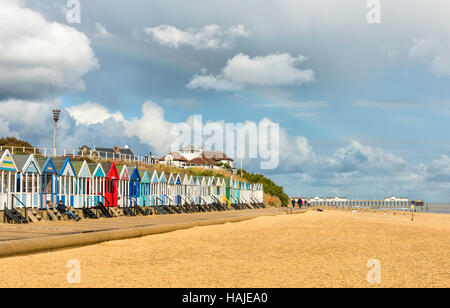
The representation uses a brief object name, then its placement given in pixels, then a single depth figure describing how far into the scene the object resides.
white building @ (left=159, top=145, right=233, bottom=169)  139.12
